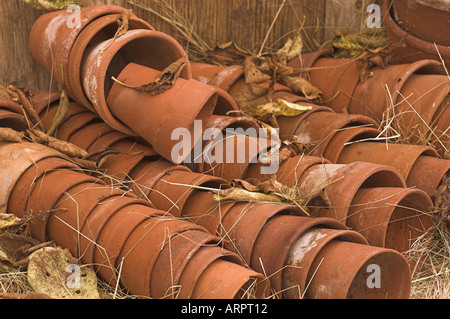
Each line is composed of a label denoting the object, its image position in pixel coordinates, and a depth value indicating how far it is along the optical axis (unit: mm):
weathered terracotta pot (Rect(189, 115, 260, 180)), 2566
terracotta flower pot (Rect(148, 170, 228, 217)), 2396
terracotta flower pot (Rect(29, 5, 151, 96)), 2846
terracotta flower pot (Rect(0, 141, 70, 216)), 2418
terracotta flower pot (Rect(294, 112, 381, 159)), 2857
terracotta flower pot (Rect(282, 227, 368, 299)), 1986
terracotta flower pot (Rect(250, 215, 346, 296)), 2047
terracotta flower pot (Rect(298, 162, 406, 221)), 2373
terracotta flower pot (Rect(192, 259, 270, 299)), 1845
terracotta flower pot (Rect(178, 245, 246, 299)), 1892
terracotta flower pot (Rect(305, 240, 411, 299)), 1915
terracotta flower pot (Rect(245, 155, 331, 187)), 2529
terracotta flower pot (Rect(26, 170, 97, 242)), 2316
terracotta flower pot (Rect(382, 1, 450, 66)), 3312
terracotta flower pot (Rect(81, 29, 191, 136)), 2658
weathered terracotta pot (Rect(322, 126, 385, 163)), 2809
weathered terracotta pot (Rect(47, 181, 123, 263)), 2242
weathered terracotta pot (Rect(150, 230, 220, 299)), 1922
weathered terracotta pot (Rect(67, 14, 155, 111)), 2768
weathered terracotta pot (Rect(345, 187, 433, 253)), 2338
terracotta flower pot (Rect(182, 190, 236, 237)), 2289
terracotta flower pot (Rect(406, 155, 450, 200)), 2600
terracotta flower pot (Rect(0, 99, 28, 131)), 2783
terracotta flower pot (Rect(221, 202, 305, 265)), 2160
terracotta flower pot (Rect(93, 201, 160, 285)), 2133
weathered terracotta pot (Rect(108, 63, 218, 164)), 2516
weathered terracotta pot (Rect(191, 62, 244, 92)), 3227
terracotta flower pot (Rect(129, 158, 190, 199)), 2543
